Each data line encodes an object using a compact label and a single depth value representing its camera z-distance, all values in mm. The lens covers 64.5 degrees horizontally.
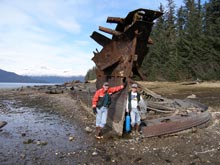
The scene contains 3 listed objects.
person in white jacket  5515
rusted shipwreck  5595
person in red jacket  5515
